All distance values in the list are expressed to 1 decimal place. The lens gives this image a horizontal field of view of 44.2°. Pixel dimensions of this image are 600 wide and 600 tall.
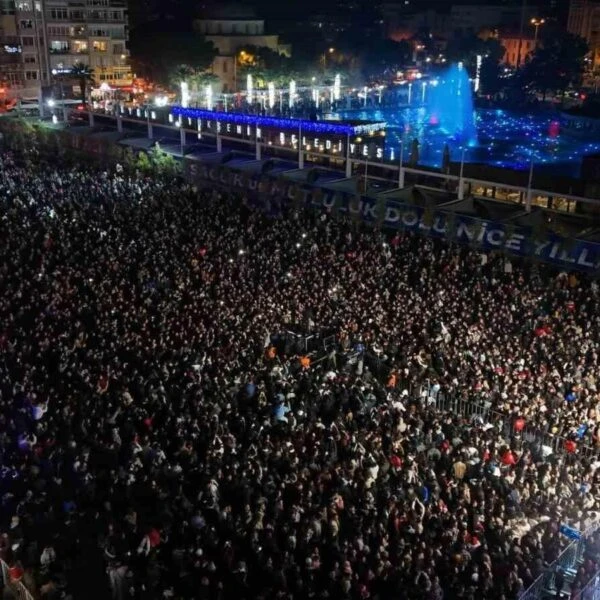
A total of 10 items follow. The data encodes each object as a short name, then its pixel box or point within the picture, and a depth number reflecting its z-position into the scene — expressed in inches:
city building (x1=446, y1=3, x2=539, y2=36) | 5423.2
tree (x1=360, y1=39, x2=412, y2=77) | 4136.3
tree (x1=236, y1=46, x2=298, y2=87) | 3346.5
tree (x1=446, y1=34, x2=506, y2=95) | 3722.9
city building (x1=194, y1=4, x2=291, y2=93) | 3476.9
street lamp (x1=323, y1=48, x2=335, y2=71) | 3901.8
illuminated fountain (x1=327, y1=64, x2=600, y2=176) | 2364.7
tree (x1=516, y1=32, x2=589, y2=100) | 3558.1
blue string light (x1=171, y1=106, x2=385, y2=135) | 1752.0
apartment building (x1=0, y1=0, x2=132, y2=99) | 2689.5
